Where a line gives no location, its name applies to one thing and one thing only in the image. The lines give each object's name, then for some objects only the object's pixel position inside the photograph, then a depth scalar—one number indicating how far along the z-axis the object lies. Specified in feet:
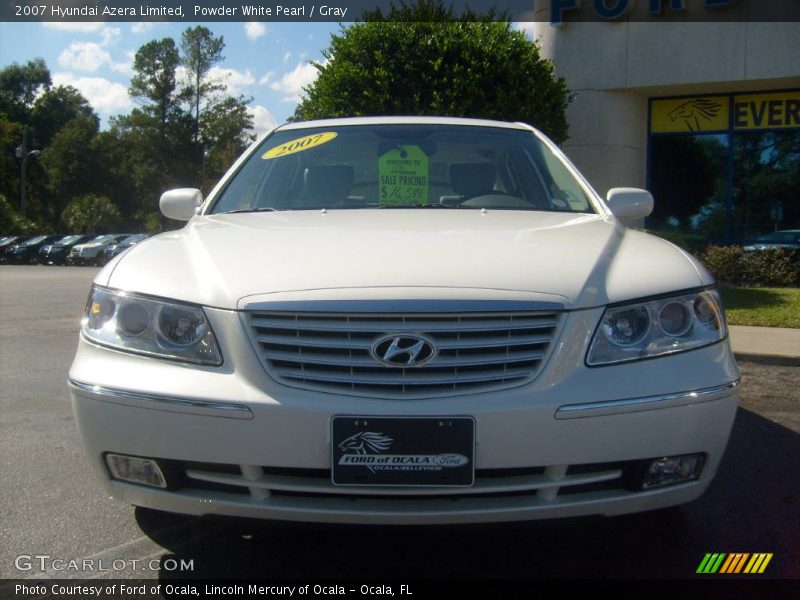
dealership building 45.52
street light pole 157.96
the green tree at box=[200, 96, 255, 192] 199.62
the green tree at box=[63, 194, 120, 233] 181.16
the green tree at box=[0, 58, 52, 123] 204.85
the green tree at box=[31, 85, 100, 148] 205.98
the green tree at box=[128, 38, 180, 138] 195.83
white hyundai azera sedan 7.28
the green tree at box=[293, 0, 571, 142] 34.45
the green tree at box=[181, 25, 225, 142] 193.57
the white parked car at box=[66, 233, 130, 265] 129.80
